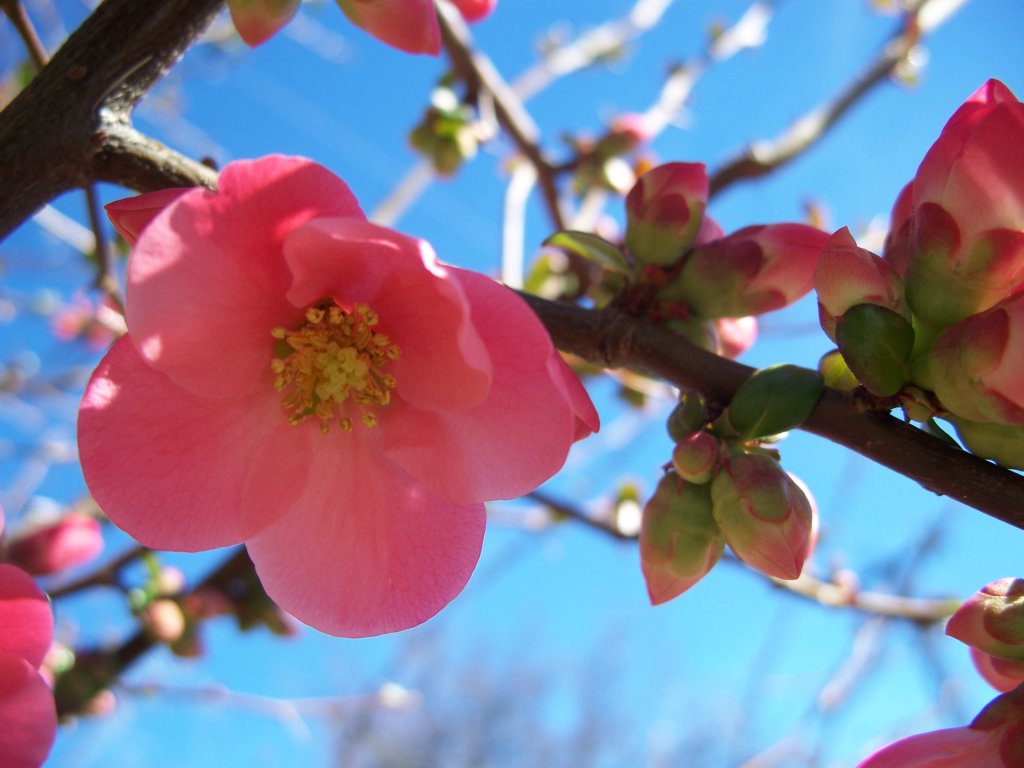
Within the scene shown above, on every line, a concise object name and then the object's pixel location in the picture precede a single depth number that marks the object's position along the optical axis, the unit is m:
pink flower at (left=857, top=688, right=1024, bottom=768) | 0.08
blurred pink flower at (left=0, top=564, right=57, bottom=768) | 0.08
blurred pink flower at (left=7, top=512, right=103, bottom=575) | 0.17
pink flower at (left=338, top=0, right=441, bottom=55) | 0.09
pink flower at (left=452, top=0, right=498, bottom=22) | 0.11
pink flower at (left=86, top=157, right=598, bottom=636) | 0.07
